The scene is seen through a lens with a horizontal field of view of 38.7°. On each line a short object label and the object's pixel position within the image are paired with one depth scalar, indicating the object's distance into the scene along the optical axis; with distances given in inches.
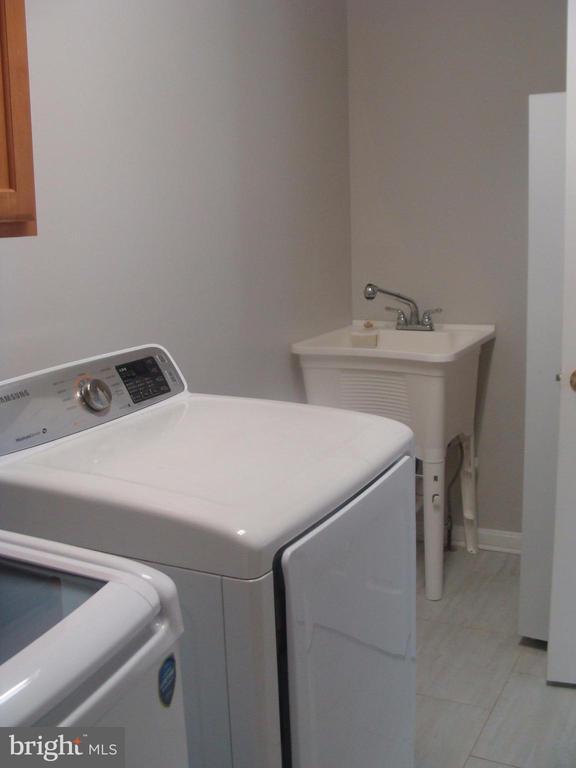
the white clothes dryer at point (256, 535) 45.5
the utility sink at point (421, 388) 108.0
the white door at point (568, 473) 81.5
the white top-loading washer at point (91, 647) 29.6
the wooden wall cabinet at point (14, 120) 45.4
